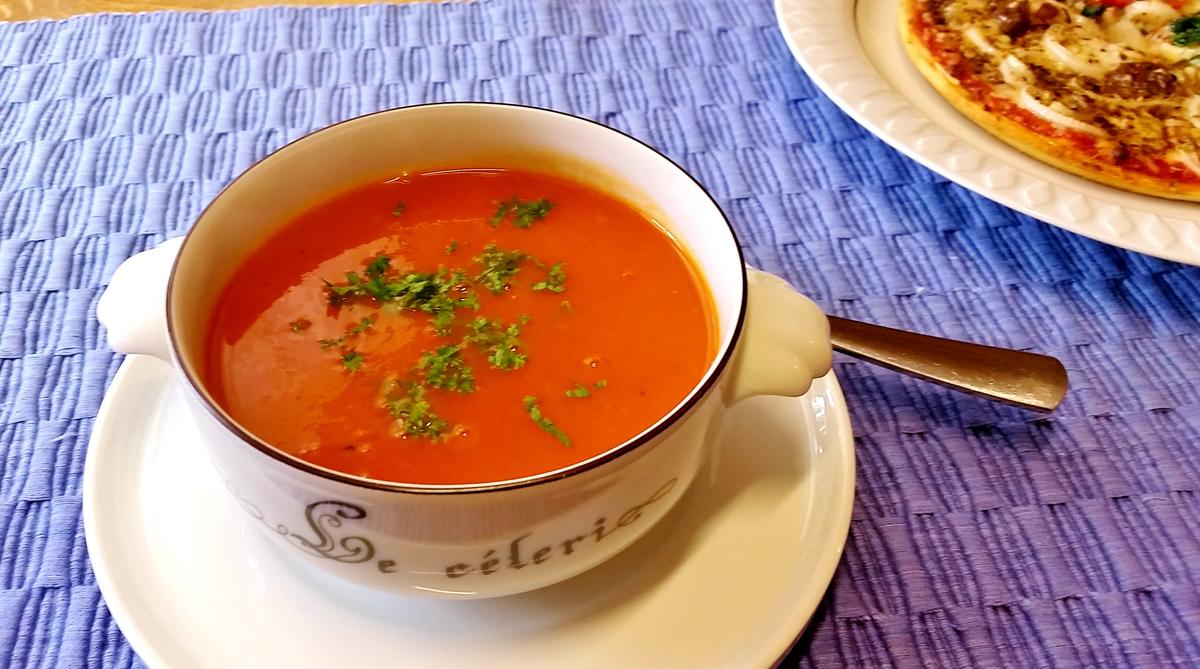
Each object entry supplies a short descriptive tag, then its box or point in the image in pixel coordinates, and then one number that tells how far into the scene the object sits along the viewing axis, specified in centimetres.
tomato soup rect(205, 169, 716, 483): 39
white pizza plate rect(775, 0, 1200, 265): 49
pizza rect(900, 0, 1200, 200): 52
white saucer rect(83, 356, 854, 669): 38
